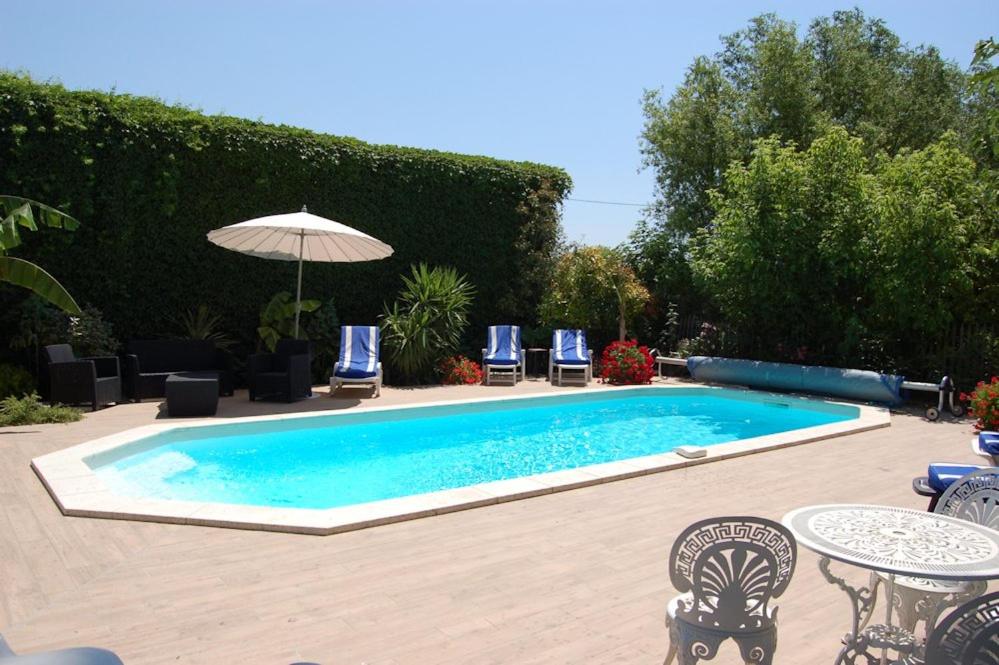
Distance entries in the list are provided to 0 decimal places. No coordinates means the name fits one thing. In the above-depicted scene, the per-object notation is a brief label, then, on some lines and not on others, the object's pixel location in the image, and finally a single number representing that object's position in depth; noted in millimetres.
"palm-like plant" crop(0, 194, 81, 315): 8281
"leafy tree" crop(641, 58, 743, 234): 18859
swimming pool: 5391
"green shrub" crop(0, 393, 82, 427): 8539
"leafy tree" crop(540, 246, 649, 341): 15125
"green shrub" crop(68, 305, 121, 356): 10344
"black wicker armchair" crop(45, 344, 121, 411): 9328
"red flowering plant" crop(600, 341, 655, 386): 13734
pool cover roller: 11438
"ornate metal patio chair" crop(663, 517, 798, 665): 2539
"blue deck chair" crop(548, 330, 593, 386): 13820
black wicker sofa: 10453
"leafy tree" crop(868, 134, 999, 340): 10898
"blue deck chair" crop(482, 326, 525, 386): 13641
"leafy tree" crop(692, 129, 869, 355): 12328
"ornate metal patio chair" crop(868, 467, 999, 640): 2959
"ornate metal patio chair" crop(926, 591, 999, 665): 1919
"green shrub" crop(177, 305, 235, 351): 11805
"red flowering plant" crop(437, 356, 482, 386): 13617
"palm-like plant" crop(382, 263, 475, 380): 13054
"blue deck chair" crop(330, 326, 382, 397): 11680
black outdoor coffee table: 9172
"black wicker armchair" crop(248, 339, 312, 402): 10617
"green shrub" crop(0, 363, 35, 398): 9664
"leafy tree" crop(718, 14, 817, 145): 18547
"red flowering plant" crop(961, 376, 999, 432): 8094
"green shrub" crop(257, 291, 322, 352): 12312
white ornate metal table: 2559
